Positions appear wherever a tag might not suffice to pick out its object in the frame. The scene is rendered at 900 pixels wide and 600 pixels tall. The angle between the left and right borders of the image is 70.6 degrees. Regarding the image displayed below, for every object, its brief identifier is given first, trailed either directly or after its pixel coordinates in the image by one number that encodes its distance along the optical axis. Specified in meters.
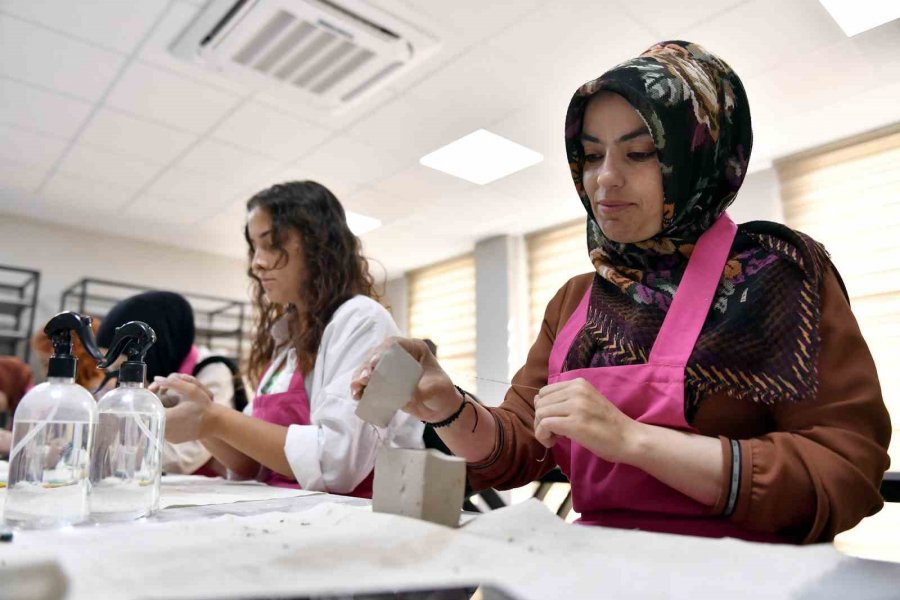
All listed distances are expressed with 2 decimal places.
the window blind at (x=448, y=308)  5.59
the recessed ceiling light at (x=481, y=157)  3.55
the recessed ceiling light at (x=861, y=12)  2.42
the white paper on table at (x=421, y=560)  0.41
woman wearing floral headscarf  0.68
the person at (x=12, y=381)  3.55
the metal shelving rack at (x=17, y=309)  4.52
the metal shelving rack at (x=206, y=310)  4.91
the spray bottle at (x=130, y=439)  0.75
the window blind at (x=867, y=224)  3.34
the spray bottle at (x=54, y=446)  0.67
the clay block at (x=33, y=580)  0.40
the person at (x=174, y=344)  1.80
